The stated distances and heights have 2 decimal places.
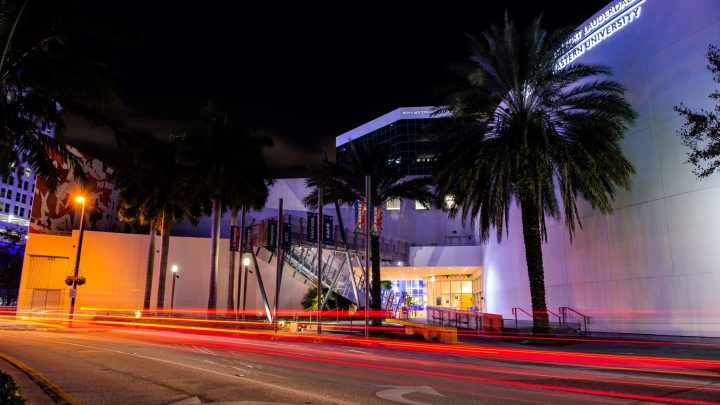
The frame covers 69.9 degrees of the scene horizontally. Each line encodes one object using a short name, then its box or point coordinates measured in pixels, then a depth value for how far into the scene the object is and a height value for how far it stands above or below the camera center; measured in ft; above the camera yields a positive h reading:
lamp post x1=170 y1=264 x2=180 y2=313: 132.87 +5.63
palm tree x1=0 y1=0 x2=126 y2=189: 34.78 +15.26
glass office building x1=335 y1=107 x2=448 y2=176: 225.97 +79.04
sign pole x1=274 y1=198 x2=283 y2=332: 91.66 +9.49
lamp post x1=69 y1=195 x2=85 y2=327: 103.09 +4.02
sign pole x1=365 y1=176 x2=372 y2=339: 74.50 +11.08
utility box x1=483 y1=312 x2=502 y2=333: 79.97 -2.97
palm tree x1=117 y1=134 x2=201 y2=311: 112.06 +21.91
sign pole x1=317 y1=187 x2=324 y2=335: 82.95 +11.34
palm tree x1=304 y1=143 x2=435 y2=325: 100.27 +23.71
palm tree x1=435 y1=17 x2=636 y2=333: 67.87 +22.63
